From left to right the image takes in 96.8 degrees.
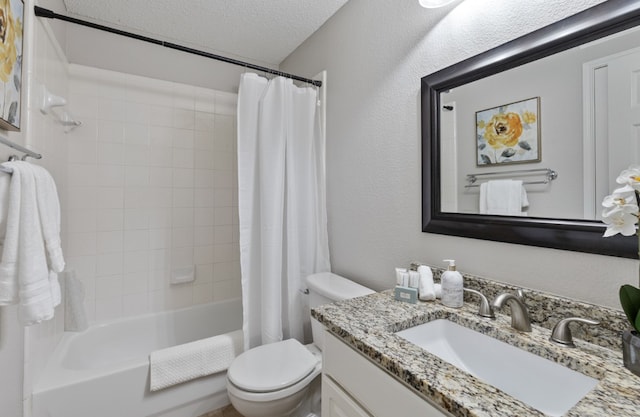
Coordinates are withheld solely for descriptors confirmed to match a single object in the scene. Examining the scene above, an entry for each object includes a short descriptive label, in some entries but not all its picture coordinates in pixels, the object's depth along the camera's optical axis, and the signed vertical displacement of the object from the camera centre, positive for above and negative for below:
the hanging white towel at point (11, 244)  0.89 -0.11
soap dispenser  1.02 -0.30
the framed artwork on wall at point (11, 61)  0.95 +0.53
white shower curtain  1.69 -0.01
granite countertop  0.53 -0.37
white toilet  1.21 -0.76
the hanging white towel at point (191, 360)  1.44 -0.81
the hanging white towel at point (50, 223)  1.01 -0.05
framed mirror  0.78 +0.24
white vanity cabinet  0.66 -0.49
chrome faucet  0.83 -0.31
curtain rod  1.26 +0.88
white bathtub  1.29 -0.90
